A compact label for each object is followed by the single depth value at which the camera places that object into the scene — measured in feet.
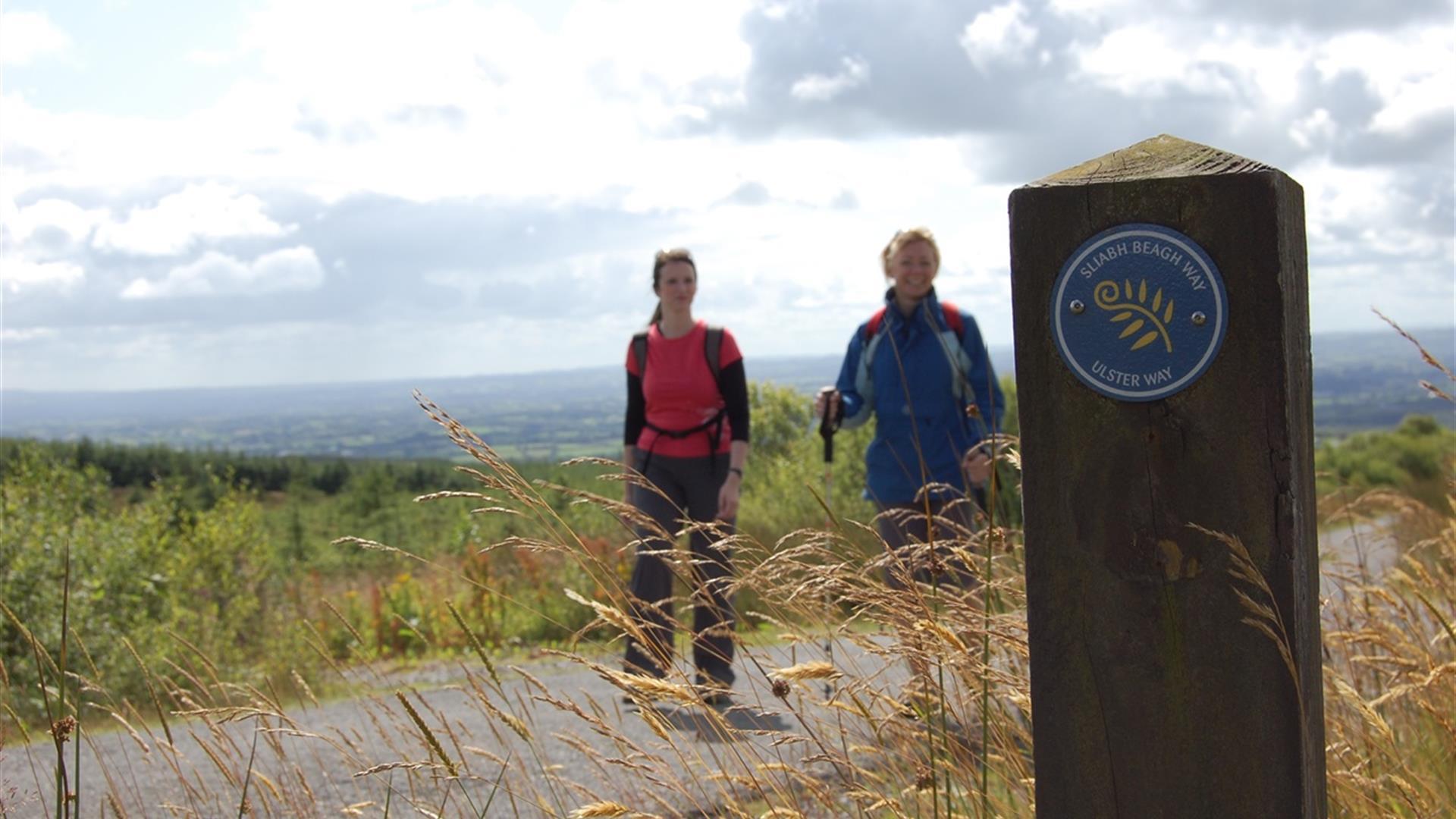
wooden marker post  4.85
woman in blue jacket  15.60
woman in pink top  17.65
